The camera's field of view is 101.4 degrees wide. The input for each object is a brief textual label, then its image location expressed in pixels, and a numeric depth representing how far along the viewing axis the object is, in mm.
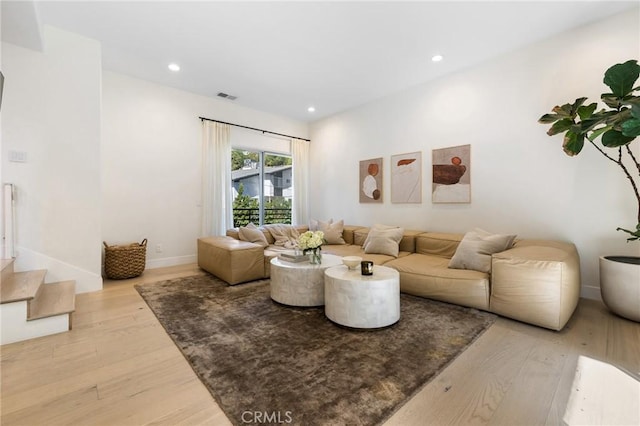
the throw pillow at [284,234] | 4227
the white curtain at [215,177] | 4594
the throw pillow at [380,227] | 3915
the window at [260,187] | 5270
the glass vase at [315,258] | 2788
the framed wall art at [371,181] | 4707
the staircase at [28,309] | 1976
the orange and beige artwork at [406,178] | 4164
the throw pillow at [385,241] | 3613
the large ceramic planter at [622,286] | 2205
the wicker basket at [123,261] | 3500
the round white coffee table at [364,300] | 2129
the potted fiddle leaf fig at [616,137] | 2049
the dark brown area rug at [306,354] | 1344
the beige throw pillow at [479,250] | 2682
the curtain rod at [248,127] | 4598
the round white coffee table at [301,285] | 2590
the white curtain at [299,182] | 5812
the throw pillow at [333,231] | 4562
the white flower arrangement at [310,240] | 2713
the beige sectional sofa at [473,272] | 2160
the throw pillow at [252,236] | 3967
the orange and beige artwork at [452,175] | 3666
